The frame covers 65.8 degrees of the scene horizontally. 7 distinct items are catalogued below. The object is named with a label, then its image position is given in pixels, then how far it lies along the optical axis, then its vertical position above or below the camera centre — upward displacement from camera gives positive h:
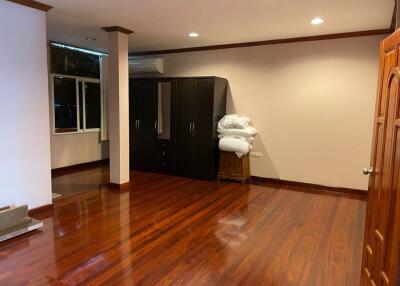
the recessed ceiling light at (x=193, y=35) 4.76 +1.21
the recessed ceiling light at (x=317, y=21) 3.94 +1.20
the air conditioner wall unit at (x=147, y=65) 6.16 +0.92
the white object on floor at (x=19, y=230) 3.01 -1.22
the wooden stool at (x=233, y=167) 5.37 -0.96
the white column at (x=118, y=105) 4.61 +0.08
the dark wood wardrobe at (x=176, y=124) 5.44 -0.23
